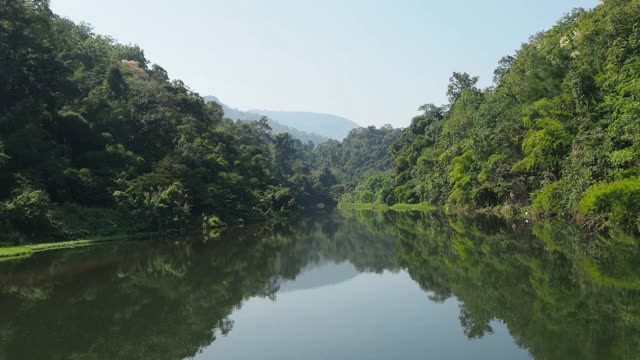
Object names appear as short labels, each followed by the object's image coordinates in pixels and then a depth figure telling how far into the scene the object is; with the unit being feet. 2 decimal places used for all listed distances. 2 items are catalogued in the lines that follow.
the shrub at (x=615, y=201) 78.12
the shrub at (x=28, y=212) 94.68
